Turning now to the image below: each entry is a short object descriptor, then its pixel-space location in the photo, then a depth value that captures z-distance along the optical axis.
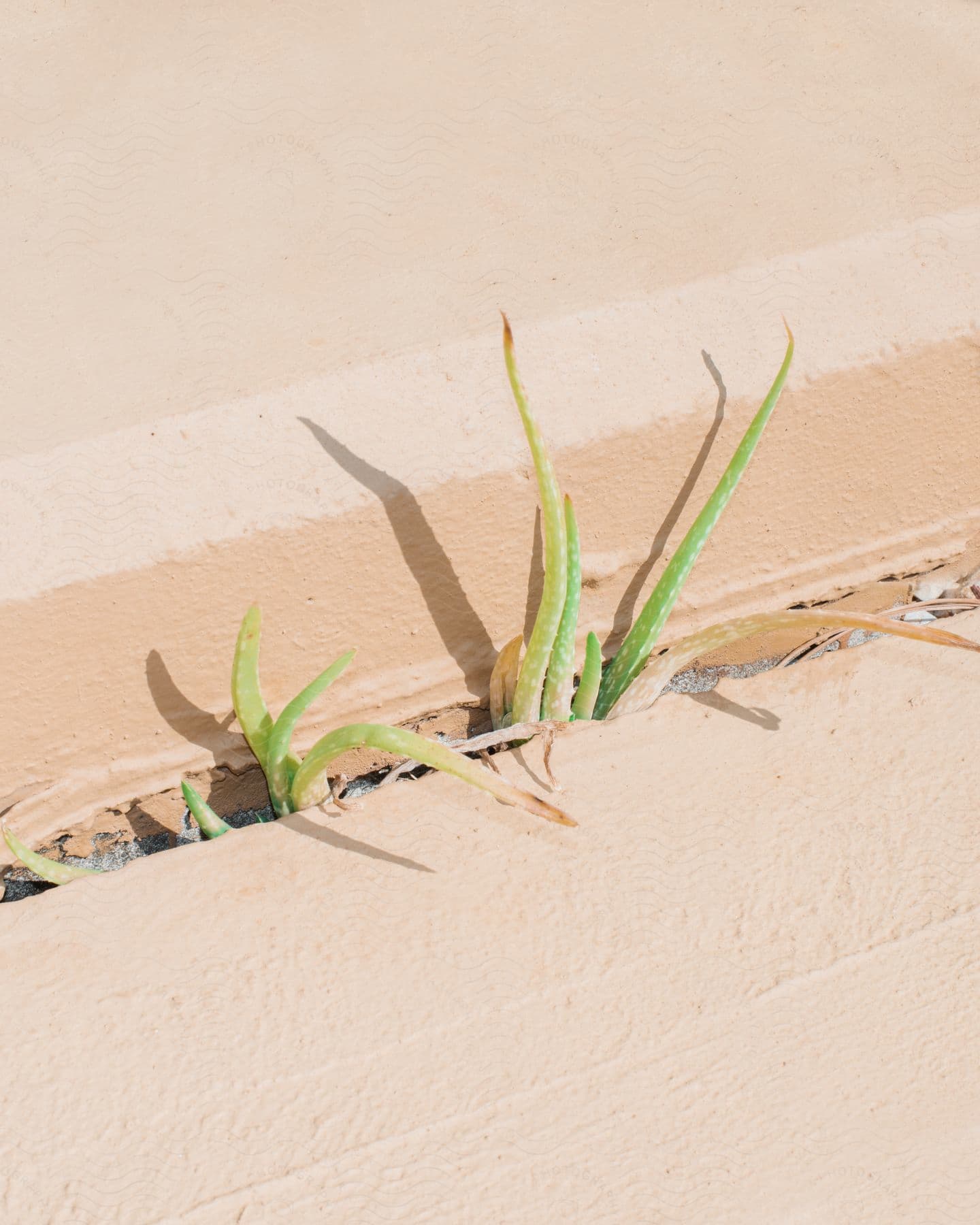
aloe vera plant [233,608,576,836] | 1.41
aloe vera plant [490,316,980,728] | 1.46
